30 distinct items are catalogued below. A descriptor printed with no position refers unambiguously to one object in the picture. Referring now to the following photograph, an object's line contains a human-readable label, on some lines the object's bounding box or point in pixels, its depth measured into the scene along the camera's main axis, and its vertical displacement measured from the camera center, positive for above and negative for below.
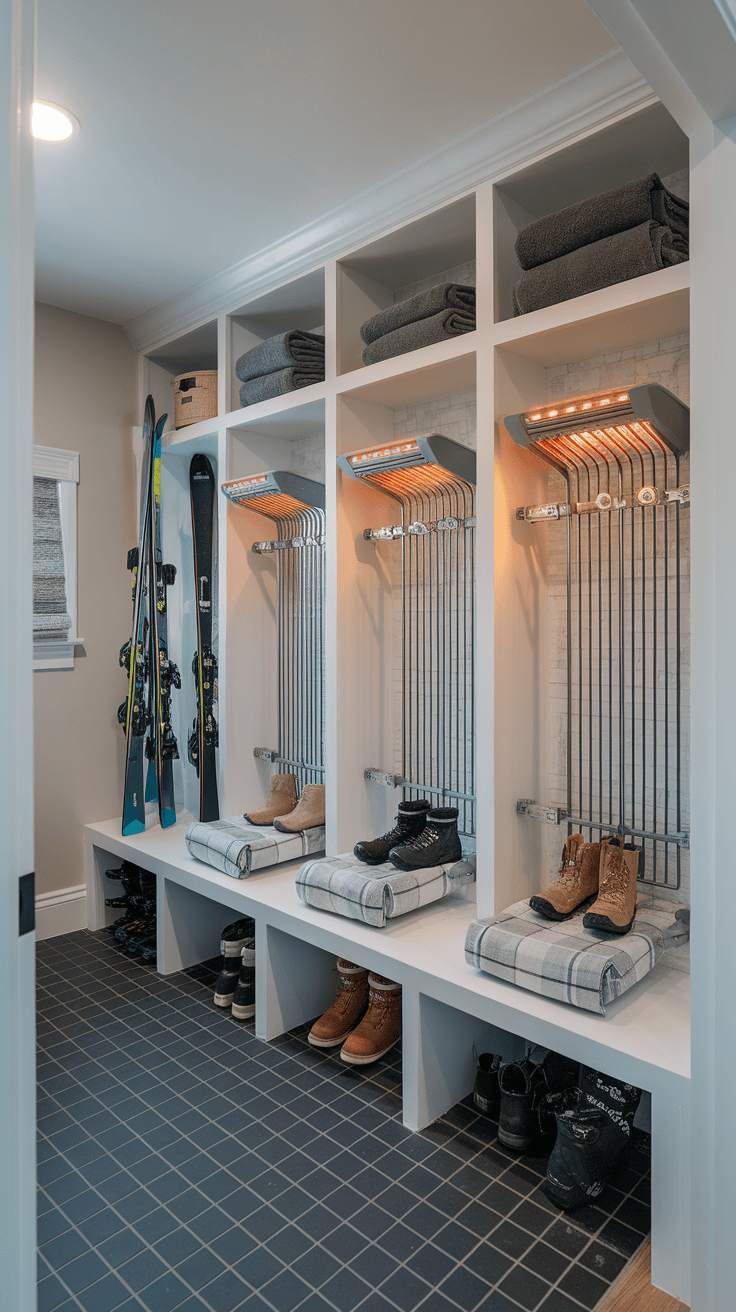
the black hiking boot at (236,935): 2.81 -1.10
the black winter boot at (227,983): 2.75 -1.25
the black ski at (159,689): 3.48 -0.22
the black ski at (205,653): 3.37 -0.05
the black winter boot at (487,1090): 2.11 -1.25
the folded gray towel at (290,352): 2.88 +1.11
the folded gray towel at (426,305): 2.34 +1.06
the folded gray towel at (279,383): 2.90 +1.01
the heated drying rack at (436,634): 2.66 +0.03
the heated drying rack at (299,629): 3.19 +0.06
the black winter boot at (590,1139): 1.74 -1.16
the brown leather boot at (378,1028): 2.35 -1.22
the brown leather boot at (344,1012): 2.46 -1.22
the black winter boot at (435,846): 2.45 -0.68
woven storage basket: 3.43 +1.11
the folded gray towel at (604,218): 1.86 +1.07
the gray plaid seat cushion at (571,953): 1.77 -0.77
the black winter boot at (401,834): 2.54 -0.66
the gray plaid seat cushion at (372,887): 2.30 -0.77
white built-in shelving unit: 1.88 +0.03
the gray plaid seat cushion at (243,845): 2.75 -0.76
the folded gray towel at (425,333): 2.34 +0.97
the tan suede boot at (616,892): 1.92 -0.67
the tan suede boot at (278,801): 3.06 -0.66
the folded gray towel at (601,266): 1.87 +0.96
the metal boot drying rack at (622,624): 2.07 +0.05
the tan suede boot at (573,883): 2.08 -0.69
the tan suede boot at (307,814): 2.93 -0.68
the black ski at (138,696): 3.40 -0.24
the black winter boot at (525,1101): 1.95 -1.19
